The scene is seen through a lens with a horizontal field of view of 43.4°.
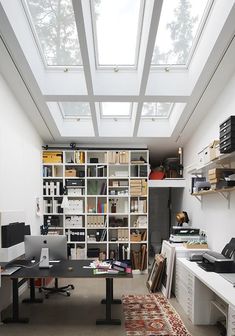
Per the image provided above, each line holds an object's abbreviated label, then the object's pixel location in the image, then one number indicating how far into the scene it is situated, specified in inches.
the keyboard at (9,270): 153.1
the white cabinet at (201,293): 131.9
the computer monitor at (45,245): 169.8
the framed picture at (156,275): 205.3
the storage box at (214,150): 154.0
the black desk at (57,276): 150.8
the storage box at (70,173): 263.0
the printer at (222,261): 148.1
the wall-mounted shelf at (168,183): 270.4
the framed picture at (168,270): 192.7
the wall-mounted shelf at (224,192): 147.2
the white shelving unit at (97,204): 261.6
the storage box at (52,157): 264.1
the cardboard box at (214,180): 154.9
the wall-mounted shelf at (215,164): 148.6
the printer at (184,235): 214.1
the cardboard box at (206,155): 166.6
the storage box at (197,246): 197.6
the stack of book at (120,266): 157.3
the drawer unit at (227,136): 131.1
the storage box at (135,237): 262.2
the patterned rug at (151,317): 145.0
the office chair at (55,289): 200.5
